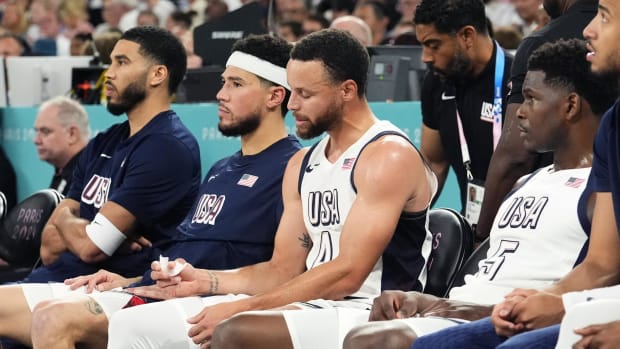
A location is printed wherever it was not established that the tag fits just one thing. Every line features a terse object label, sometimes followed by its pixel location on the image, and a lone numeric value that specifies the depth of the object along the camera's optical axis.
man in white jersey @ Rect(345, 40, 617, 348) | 4.39
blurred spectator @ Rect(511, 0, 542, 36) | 10.37
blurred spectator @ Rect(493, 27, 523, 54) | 8.91
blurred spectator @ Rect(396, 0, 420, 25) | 11.75
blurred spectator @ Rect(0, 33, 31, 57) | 12.70
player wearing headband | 5.54
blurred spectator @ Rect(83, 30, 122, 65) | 10.19
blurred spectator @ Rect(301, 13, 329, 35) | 11.54
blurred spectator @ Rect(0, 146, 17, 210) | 9.70
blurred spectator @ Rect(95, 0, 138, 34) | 15.59
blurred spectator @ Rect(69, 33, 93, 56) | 12.82
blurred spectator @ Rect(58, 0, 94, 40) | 15.60
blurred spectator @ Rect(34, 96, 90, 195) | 8.79
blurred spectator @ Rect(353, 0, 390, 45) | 11.43
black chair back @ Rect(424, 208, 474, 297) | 5.19
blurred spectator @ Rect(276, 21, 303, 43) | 11.73
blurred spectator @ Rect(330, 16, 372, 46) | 9.45
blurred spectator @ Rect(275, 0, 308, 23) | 12.76
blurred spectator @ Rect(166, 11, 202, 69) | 13.16
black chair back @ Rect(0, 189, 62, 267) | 7.09
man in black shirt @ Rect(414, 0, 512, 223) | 6.07
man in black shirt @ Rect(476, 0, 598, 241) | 5.40
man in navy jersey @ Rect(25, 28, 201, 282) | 6.09
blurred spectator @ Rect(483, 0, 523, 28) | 12.08
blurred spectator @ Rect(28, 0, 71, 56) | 14.91
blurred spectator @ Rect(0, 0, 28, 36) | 15.84
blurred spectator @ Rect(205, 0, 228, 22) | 13.25
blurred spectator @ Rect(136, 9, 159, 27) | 14.09
